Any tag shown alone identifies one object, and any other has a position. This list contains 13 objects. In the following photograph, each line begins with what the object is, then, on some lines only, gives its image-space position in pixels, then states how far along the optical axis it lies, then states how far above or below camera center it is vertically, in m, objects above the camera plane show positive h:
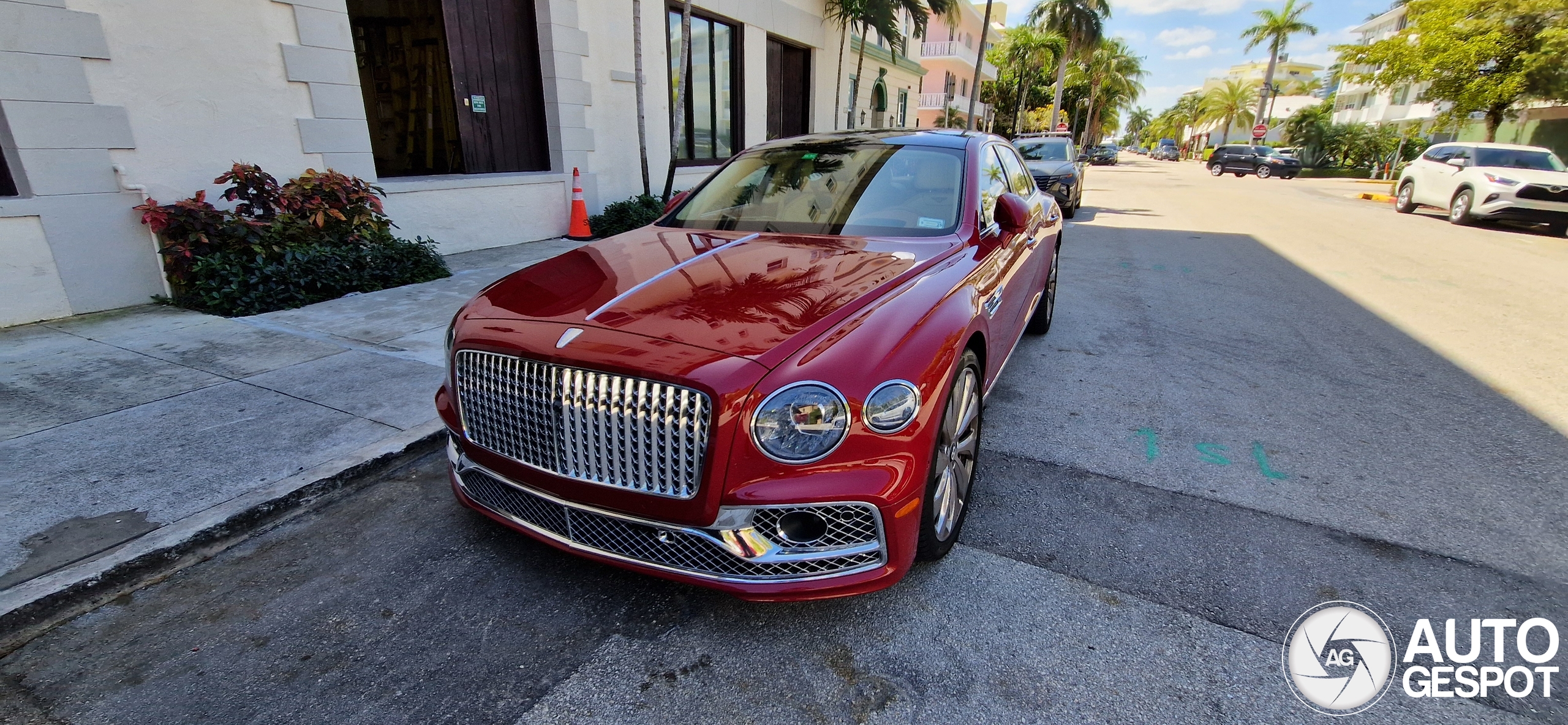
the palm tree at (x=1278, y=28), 51.44 +8.94
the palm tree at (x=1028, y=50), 39.38 +5.61
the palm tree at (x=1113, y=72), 58.06 +6.64
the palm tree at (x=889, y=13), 14.51 +2.75
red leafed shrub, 5.46 -0.87
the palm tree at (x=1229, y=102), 72.62 +5.06
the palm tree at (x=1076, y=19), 37.06 +6.80
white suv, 12.05 -0.54
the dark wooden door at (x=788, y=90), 15.49 +1.24
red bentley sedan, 1.97 -0.78
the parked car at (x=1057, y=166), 12.40 -0.32
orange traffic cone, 9.22 -1.01
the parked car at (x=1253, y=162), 32.25 -0.54
